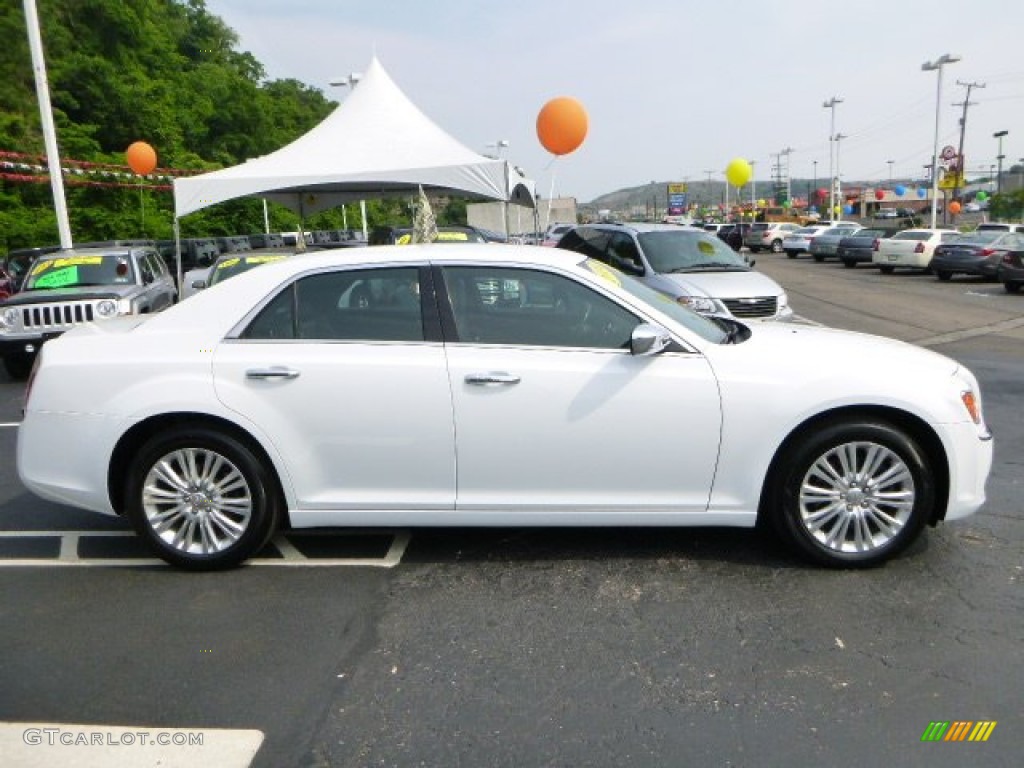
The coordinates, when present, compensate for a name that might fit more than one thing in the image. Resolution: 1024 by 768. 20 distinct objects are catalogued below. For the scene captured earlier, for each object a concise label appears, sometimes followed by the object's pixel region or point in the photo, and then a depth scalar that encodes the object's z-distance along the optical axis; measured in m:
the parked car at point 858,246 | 29.19
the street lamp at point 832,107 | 61.78
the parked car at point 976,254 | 21.81
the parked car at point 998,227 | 32.62
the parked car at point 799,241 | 37.50
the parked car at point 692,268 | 10.35
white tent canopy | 11.61
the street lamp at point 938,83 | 36.69
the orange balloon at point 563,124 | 12.80
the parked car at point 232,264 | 10.96
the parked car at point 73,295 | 10.13
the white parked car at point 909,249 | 25.45
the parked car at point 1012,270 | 18.84
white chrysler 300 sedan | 4.05
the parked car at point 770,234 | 43.22
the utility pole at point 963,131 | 64.28
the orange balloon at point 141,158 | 18.75
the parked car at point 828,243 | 32.97
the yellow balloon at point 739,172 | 34.66
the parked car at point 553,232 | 34.89
